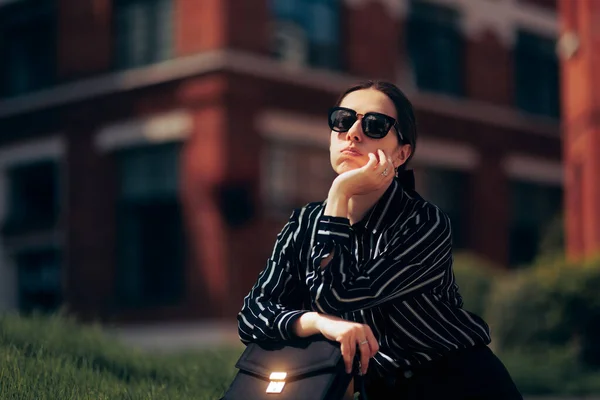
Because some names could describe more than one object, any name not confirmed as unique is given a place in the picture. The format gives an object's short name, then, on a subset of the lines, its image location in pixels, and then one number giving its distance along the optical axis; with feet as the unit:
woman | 10.73
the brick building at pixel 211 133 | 61.98
